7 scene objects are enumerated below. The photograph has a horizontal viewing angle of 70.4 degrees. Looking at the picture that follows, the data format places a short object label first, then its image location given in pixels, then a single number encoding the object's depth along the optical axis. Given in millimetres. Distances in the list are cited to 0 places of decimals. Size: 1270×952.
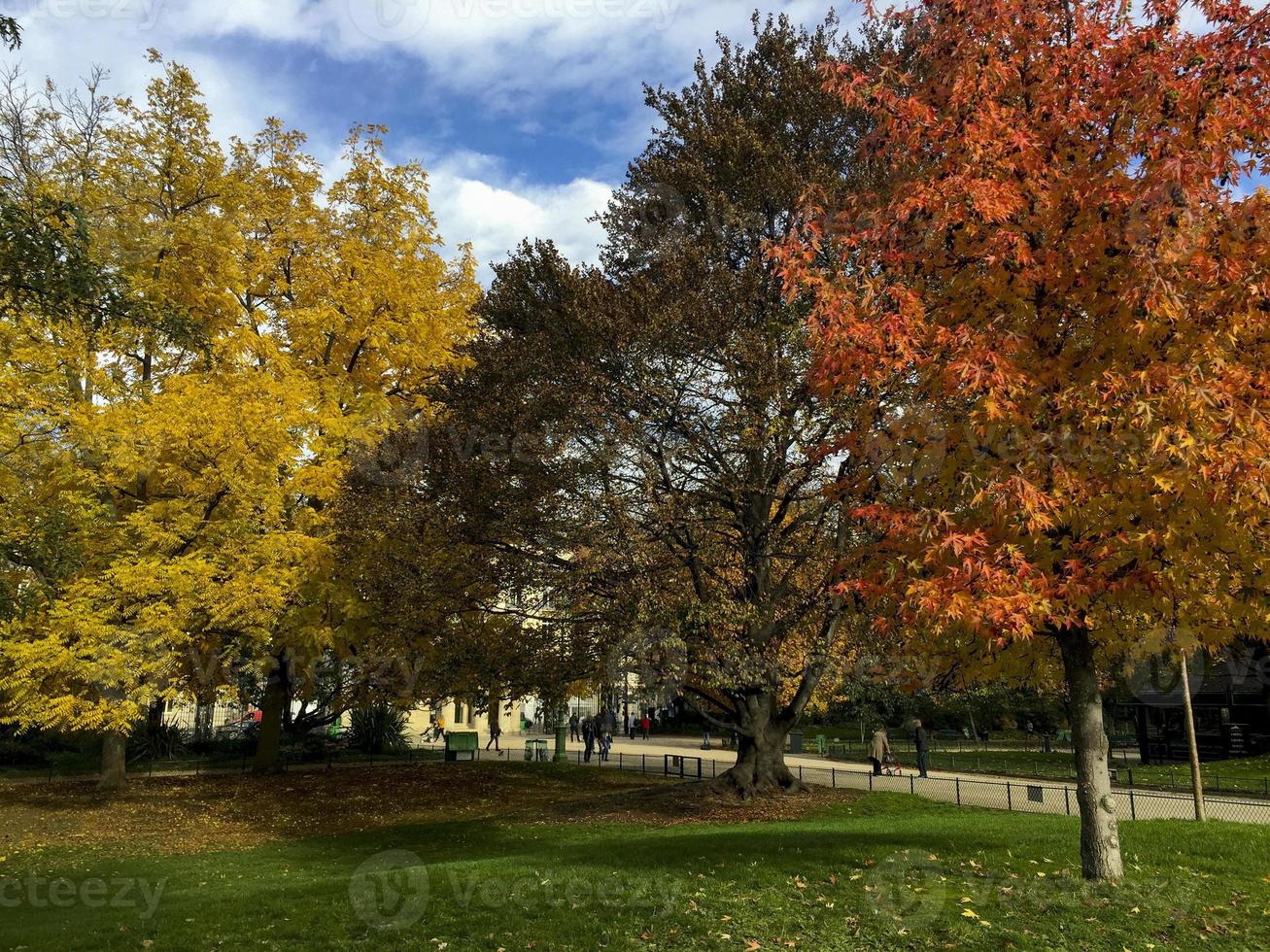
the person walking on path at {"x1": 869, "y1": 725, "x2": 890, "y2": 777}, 25109
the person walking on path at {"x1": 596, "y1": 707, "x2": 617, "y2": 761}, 34544
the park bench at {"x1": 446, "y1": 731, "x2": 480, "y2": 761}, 32969
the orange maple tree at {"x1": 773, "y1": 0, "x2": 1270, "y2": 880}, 7332
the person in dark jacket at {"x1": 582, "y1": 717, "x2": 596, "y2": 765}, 32688
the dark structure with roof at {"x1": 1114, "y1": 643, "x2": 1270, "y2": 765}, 27438
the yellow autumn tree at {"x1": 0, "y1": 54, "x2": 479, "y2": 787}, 17656
